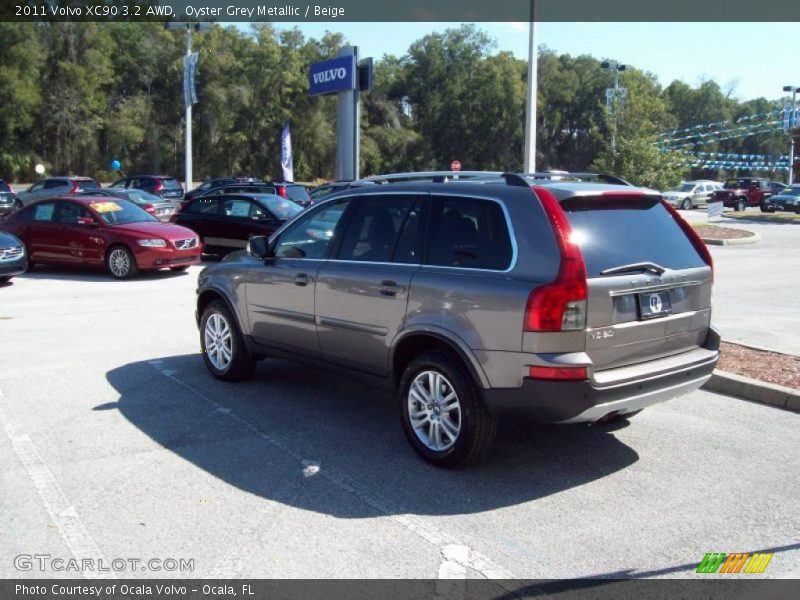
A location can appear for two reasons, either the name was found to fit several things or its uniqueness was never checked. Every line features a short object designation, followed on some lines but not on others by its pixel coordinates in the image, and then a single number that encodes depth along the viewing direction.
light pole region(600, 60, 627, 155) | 25.39
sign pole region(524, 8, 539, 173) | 17.83
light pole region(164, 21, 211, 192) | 30.64
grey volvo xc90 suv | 4.54
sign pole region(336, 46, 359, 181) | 28.72
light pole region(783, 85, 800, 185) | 54.99
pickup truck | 44.69
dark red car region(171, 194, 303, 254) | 16.55
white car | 44.91
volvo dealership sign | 27.83
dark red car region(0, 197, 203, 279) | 14.62
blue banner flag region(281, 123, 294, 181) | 37.41
